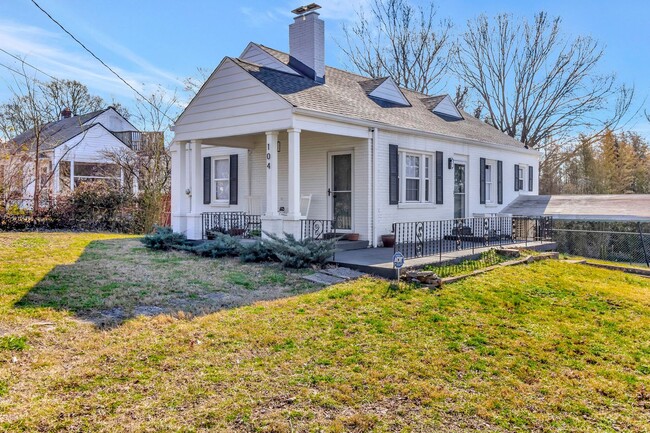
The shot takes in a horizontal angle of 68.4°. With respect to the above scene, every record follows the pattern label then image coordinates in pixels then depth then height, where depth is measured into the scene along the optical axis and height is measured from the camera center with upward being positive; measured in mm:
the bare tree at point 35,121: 15164 +4690
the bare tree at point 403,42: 28828 +10466
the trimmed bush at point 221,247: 10289 -704
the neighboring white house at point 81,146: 21020 +3393
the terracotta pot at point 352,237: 11531 -556
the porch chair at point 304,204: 12555 +270
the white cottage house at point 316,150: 10164 +1725
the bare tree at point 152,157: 17219 +2357
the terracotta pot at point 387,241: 11531 -654
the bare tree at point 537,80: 27797 +8062
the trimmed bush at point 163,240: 11117 -594
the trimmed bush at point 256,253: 9430 -766
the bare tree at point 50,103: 18473 +6922
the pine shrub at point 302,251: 8758 -684
